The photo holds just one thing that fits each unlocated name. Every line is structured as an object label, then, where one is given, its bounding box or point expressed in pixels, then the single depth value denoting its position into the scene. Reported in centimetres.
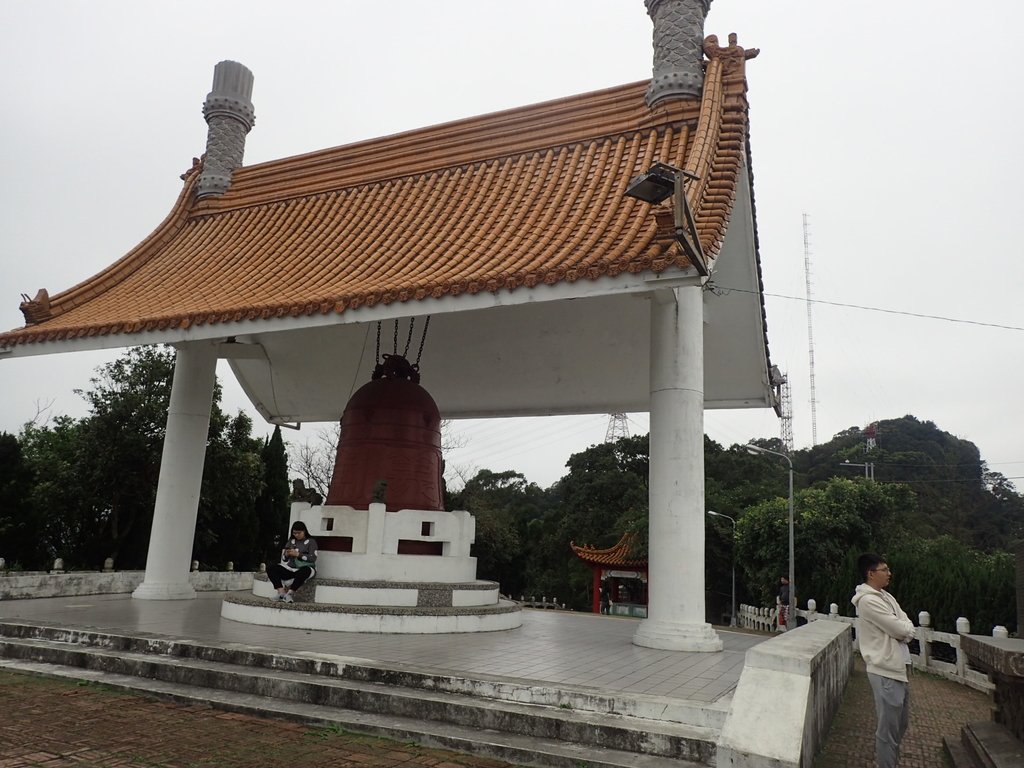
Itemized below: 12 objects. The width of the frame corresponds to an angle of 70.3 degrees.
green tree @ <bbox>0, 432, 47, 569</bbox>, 1669
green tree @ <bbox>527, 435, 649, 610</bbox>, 4025
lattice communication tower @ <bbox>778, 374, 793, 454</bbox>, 4809
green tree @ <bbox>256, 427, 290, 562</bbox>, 2280
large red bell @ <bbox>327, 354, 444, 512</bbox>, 946
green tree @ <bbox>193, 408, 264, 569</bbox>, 1914
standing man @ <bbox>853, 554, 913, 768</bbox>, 411
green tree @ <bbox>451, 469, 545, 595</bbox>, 3791
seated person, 835
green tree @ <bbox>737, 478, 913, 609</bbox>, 2534
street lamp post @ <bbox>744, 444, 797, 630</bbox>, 1700
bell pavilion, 678
